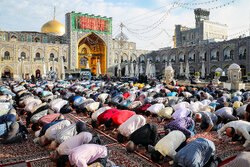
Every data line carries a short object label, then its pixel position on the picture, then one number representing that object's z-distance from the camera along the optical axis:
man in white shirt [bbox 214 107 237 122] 5.09
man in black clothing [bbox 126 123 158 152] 3.84
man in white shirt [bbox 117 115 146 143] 4.27
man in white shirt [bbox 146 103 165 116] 6.20
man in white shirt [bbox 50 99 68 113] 6.97
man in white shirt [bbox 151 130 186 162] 3.24
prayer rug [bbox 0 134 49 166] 3.88
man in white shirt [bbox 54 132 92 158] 3.30
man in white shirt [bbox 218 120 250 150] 3.84
